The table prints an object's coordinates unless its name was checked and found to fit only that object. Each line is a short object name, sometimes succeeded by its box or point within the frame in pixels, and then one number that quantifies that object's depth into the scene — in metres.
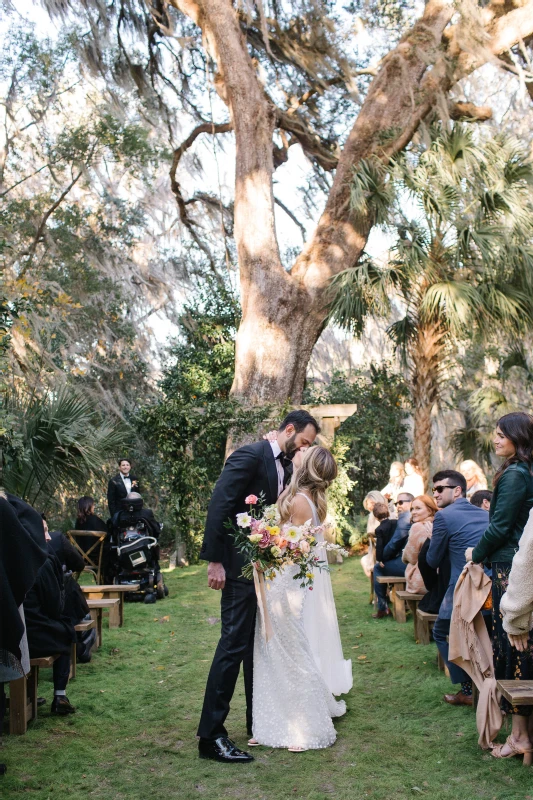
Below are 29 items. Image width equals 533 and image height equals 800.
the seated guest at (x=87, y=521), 10.24
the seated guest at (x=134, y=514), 10.42
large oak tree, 13.08
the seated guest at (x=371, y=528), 9.45
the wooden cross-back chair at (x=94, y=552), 9.72
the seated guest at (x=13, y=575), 4.02
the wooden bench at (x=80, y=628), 6.11
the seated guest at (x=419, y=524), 7.02
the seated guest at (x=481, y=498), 6.24
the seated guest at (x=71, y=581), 5.92
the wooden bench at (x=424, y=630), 7.26
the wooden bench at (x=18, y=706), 5.00
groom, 4.54
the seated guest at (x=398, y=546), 8.18
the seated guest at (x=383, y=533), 8.59
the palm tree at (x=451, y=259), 11.74
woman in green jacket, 4.31
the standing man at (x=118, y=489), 11.00
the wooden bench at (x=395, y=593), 8.13
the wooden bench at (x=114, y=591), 8.45
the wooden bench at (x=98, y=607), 7.28
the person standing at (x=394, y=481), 11.53
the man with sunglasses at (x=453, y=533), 5.46
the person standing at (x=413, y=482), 10.47
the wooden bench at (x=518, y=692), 3.89
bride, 4.67
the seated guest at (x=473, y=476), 8.50
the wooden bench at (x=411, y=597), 7.32
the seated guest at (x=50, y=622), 5.29
